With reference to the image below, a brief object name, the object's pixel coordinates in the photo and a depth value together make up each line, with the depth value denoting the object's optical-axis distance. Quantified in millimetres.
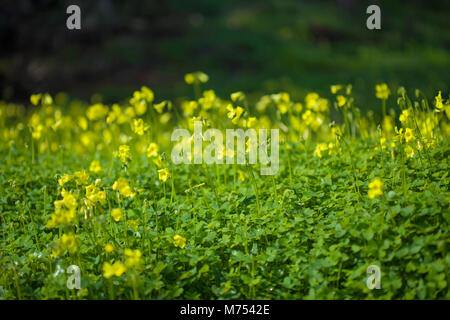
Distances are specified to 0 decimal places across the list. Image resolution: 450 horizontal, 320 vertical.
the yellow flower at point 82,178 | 2396
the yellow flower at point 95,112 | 3930
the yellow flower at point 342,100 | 3025
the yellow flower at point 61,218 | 1885
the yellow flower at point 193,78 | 3383
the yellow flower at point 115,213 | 2068
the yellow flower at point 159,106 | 3227
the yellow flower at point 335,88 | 3173
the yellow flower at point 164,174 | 2533
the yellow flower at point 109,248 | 1993
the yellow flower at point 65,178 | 2371
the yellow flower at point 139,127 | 2932
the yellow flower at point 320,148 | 3112
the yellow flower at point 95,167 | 3029
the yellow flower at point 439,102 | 2555
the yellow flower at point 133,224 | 2320
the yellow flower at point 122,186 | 2076
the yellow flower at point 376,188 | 1970
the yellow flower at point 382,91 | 3084
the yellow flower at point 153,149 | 2737
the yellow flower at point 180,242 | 2258
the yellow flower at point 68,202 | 2037
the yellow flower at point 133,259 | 1884
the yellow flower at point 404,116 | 2558
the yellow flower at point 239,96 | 3022
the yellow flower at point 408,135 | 2488
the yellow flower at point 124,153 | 2625
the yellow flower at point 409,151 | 2664
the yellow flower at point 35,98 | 3543
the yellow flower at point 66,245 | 1914
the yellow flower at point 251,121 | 2817
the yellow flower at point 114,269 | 1898
